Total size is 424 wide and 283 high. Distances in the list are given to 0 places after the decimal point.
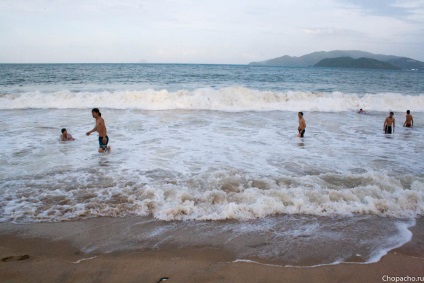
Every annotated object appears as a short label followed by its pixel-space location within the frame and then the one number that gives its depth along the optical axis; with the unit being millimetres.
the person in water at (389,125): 12751
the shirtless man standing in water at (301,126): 11836
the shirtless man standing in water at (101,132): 9648
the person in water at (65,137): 10812
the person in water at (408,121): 14287
